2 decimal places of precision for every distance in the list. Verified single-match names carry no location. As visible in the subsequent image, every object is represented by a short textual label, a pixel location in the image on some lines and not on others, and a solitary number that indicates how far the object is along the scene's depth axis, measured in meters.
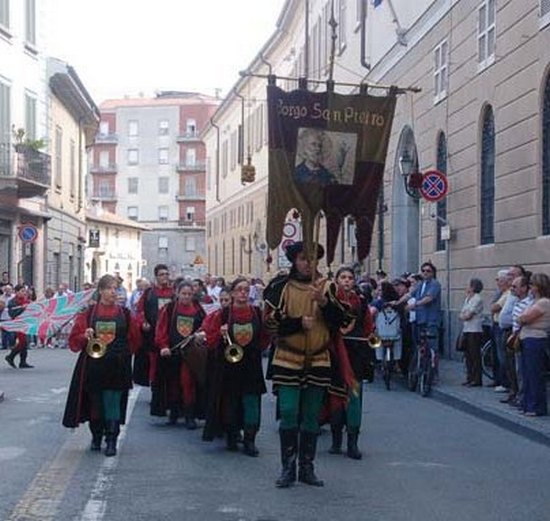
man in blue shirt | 17.40
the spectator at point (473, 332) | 17.09
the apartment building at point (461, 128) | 17.69
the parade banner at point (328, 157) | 10.61
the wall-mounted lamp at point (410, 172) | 20.61
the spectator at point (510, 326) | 14.60
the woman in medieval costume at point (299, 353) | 8.73
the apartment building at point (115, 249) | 67.94
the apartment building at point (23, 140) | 33.69
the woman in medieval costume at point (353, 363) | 10.48
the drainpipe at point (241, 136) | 61.41
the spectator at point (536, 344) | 13.24
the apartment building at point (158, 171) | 106.88
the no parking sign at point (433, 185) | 19.81
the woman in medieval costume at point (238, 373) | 10.59
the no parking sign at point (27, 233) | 31.17
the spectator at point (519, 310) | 13.85
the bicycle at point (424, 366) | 16.36
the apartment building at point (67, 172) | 39.97
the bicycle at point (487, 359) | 17.23
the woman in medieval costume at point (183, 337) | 12.16
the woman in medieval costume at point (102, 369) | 10.52
